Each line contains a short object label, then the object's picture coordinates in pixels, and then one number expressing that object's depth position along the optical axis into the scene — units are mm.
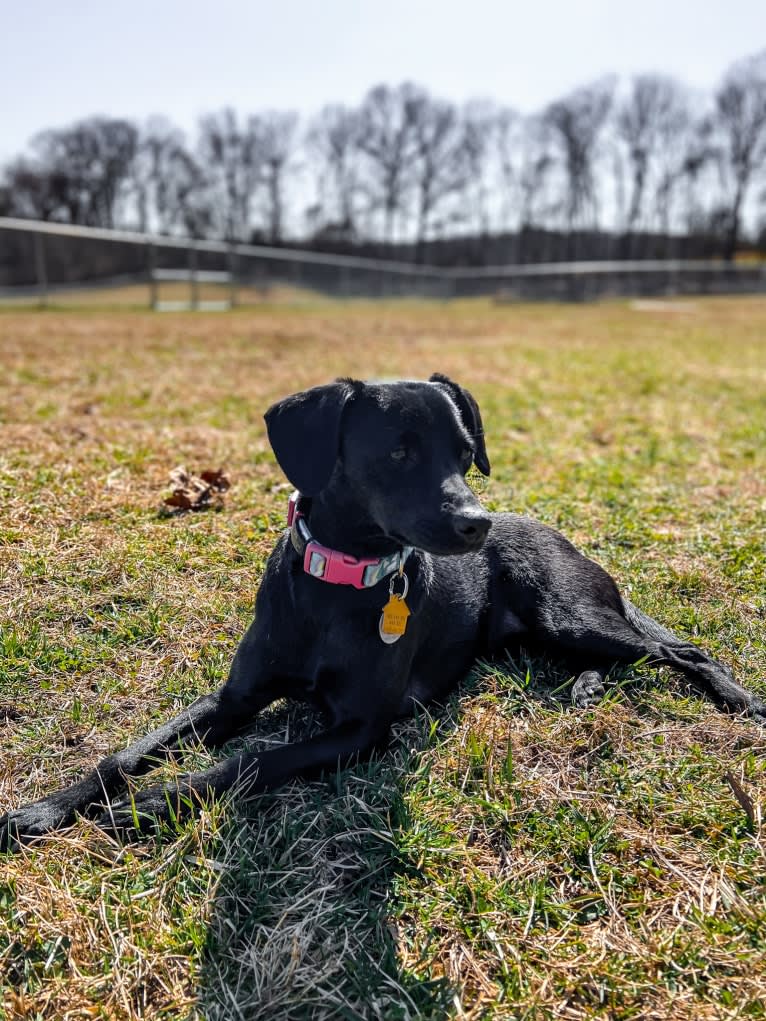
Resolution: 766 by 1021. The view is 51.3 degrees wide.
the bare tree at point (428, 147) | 56594
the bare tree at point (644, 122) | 57250
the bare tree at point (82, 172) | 41062
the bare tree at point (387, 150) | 56375
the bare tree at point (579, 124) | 57250
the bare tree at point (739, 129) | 53375
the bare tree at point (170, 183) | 49125
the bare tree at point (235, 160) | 53906
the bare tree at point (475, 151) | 58406
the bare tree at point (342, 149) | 56594
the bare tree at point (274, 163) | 54000
